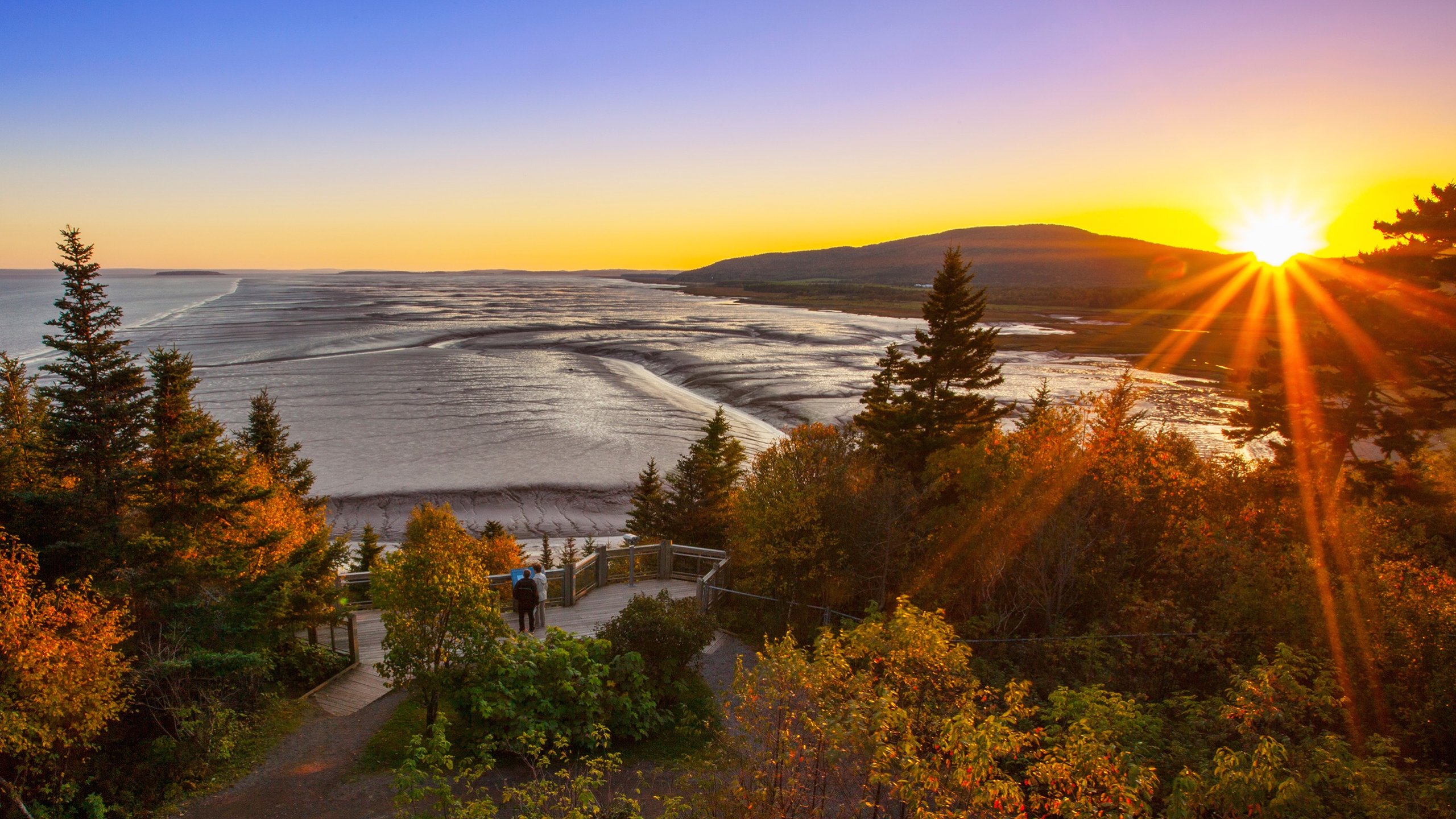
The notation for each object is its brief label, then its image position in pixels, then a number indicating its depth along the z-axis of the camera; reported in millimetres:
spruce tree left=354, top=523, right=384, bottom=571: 25094
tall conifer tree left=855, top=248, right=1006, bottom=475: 26578
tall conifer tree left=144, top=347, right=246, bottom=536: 14773
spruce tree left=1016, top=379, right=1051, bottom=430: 25062
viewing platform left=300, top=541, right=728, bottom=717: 13836
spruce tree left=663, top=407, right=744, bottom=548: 28234
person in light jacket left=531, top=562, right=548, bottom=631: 14258
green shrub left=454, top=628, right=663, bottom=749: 10758
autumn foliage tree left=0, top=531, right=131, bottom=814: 10500
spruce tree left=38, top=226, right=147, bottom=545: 15031
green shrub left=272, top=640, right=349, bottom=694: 14164
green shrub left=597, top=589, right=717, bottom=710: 12070
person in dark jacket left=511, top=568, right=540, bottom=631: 13867
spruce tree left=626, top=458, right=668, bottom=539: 28547
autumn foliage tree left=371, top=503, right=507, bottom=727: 10672
